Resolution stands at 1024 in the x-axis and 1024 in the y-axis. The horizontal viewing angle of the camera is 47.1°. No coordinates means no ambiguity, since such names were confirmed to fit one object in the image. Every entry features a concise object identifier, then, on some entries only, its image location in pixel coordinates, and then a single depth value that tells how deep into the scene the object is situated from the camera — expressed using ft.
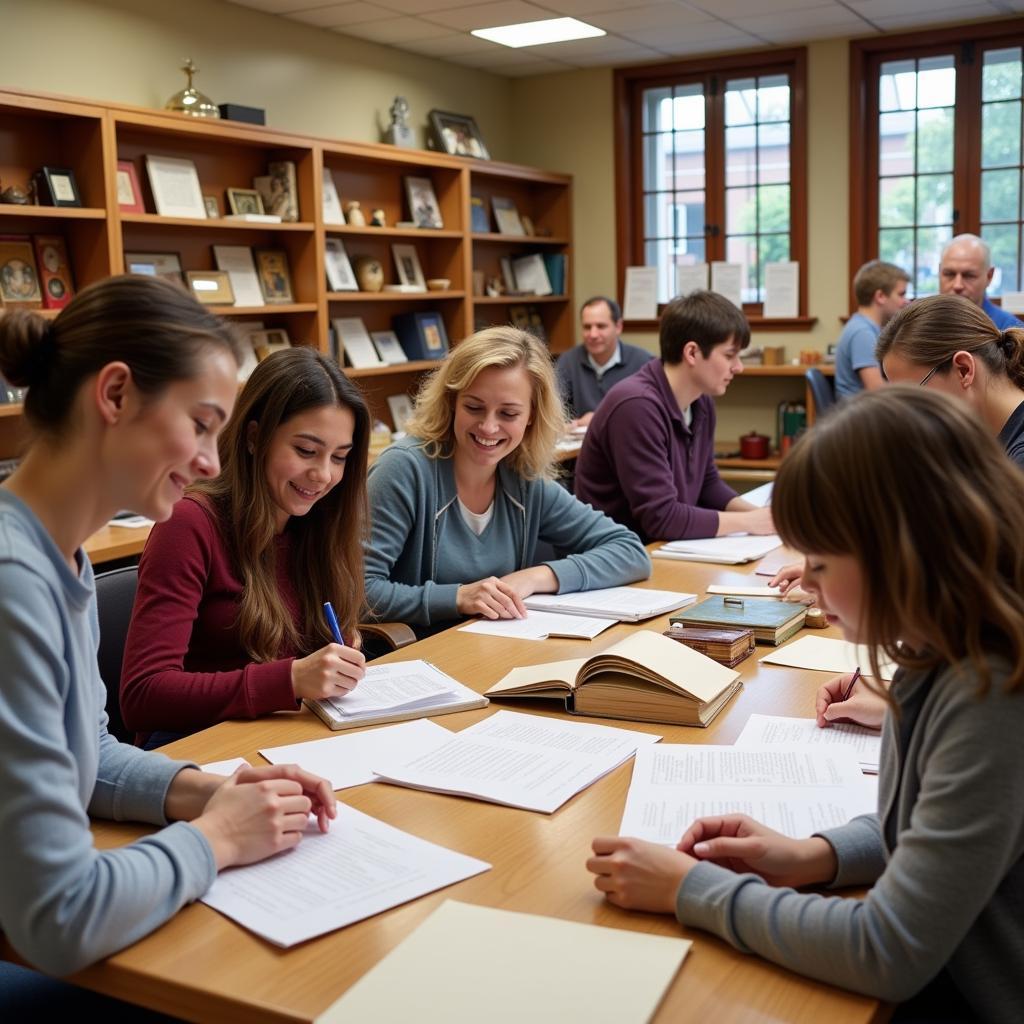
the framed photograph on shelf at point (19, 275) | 12.83
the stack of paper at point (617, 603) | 7.68
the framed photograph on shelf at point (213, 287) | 15.30
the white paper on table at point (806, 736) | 5.25
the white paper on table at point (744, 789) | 4.41
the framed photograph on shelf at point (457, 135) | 20.49
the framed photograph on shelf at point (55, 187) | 12.89
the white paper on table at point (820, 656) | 6.50
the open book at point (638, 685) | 5.61
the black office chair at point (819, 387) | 18.11
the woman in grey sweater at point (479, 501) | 8.29
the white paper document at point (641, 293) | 23.03
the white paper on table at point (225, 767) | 5.00
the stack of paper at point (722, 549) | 9.50
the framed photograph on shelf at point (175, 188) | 14.56
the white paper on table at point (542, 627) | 7.26
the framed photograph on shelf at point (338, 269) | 17.47
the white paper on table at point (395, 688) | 5.80
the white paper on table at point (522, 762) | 4.76
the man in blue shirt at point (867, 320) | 17.69
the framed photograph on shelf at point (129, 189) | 14.06
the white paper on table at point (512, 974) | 3.20
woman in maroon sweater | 5.80
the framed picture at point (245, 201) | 15.94
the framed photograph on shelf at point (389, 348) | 18.90
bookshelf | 13.09
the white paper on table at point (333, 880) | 3.73
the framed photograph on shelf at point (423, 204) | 19.39
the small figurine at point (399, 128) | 19.47
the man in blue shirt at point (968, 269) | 17.48
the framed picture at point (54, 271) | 13.21
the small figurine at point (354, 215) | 17.71
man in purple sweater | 10.66
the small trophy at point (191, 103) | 14.89
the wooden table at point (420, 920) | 3.32
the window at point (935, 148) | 19.84
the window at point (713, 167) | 21.45
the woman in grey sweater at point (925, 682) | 3.22
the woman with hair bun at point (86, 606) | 3.41
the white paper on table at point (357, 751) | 4.97
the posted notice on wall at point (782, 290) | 21.63
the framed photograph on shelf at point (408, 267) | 19.47
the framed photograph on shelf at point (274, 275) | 16.38
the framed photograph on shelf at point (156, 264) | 14.49
